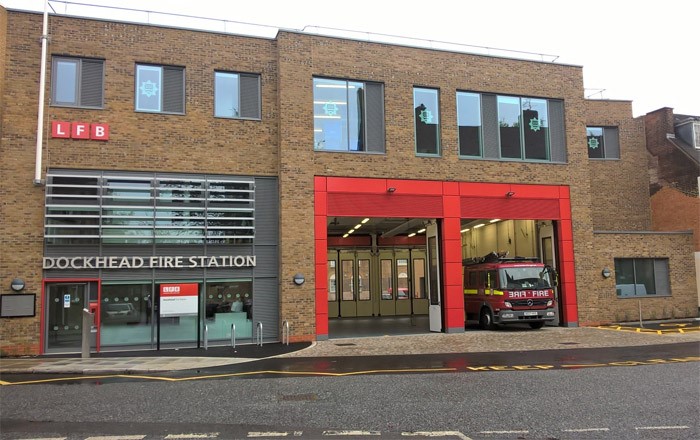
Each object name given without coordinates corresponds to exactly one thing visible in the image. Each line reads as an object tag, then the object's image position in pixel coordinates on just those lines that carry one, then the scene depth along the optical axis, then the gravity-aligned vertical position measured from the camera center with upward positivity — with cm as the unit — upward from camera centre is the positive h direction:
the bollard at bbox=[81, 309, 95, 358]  1415 -111
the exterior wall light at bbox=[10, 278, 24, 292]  1500 +14
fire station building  1569 +347
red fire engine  1895 -46
